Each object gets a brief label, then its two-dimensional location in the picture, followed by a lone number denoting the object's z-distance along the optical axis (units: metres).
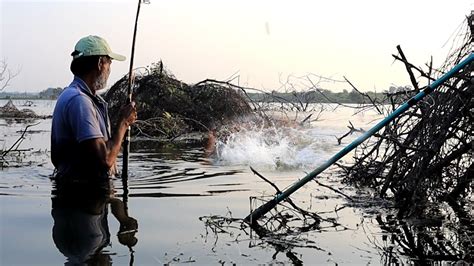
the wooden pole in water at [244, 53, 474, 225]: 5.00
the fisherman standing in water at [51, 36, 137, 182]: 4.98
